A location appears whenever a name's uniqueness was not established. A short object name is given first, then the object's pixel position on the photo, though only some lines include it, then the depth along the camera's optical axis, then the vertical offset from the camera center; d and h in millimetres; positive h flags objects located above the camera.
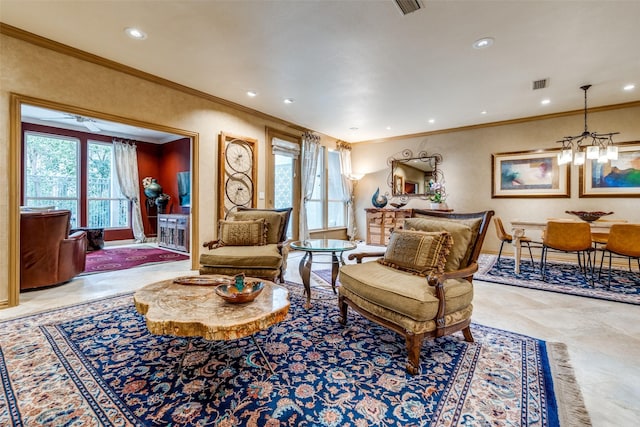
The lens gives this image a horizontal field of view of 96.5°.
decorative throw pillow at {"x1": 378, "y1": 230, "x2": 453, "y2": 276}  2100 -324
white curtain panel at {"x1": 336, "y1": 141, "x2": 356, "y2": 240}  7246 +638
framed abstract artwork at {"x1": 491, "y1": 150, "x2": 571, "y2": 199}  5129 +658
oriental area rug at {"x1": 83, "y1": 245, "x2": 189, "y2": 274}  4500 -919
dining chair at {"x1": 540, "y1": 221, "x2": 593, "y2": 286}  3645 -345
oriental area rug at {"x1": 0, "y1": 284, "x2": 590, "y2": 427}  1376 -992
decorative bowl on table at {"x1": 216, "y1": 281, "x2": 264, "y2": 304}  1711 -529
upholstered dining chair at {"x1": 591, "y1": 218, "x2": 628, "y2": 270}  3941 -383
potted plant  6021 +296
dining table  4001 -272
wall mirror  6418 +819
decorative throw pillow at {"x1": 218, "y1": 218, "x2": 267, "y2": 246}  3492 -318
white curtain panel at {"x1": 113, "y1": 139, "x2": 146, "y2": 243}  6953 +735
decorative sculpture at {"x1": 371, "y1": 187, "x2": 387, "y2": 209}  6895 +219
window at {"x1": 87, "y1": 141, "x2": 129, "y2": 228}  6672 +359
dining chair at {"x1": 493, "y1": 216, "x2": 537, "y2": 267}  4653 -404
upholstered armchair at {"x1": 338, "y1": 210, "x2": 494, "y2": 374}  1781 -509
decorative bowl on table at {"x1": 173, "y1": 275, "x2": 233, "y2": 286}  2135 -561
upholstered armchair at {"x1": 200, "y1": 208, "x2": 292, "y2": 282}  3070 -455
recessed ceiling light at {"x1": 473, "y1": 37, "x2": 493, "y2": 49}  2782 +1665
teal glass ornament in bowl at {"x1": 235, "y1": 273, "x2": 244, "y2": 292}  1820 -488
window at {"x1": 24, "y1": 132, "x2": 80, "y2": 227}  5793 +742
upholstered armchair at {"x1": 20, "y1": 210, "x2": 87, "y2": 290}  3145 -496
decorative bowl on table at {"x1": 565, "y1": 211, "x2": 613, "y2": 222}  4027 -65
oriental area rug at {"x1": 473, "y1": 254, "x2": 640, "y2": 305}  3232 -921
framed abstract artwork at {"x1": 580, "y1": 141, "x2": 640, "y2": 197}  4574 +588
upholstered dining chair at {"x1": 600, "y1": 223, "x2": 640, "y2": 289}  3387 -356
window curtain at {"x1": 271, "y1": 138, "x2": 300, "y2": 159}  5391 +1194
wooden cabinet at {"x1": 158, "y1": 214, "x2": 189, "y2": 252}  5840 -518
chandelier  3785 +1032
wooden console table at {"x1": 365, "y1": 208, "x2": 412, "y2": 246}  6438 -301
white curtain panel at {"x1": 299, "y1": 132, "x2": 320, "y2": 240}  5965 +752
